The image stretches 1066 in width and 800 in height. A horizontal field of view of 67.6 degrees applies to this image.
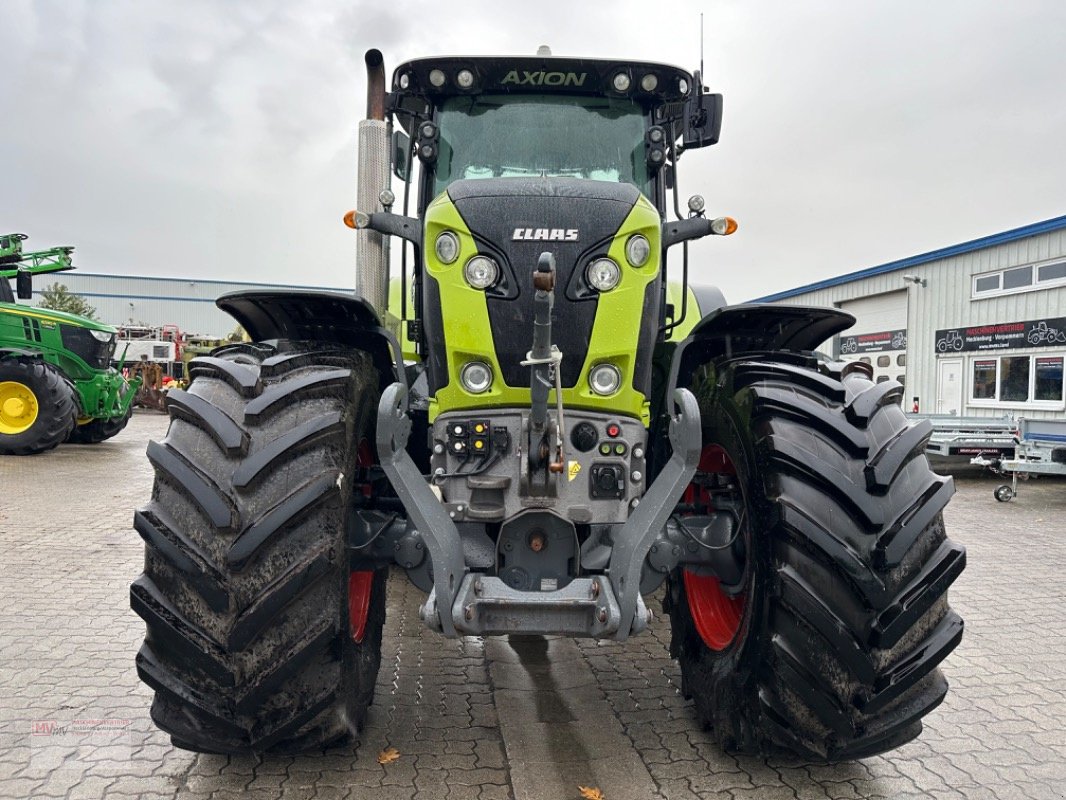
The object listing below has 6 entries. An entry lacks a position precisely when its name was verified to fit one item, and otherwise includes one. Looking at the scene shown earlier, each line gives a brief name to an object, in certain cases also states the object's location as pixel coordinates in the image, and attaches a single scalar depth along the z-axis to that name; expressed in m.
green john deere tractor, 12.74
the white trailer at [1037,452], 10.68
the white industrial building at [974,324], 14.95
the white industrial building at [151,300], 55.16
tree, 37.47
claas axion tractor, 2.44
